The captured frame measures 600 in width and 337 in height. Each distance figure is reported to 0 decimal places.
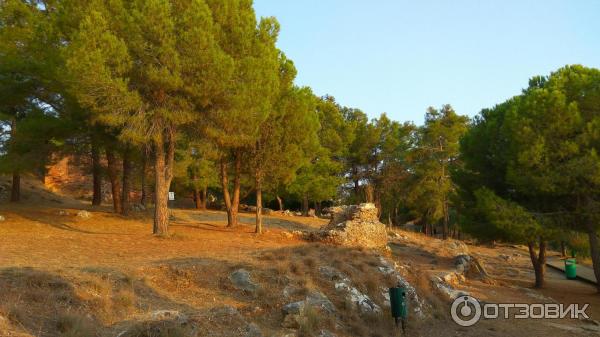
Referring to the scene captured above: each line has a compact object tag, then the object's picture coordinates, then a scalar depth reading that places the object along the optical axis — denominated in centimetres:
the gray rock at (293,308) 927
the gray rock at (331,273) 1206
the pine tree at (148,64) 1463
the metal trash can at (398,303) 1041
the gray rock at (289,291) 1032
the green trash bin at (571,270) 2690
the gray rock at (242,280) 1046
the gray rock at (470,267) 2236
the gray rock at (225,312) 849
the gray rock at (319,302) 1018
